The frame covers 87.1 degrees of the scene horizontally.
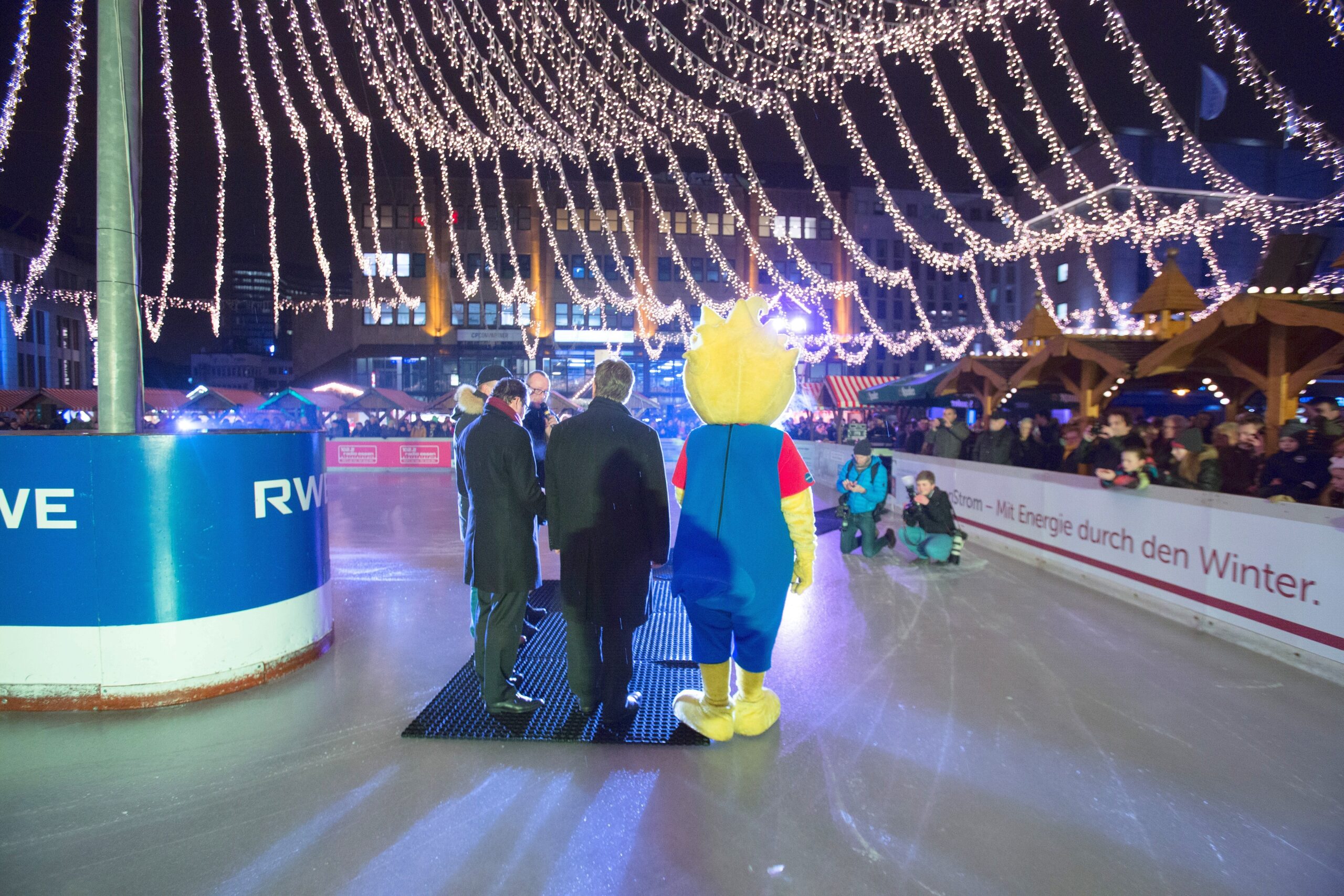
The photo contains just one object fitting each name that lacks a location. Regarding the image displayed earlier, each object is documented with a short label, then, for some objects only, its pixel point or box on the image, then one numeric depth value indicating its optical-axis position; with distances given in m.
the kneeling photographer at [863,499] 7.84
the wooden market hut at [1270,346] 7.83
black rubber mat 3.43
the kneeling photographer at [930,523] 7.56
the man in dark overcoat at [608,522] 3.40
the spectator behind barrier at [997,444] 9.91
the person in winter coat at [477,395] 4.66
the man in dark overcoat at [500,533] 3.55
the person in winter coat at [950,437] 11.41
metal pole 4.01
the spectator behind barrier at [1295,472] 5.74
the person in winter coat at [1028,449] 9.62
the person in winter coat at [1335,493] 5.52
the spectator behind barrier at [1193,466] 6.33
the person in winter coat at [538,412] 5.93
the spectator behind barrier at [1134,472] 6.07
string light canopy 8.63
